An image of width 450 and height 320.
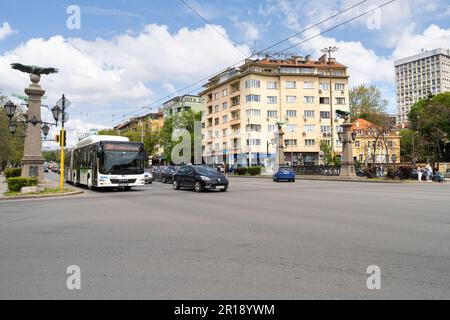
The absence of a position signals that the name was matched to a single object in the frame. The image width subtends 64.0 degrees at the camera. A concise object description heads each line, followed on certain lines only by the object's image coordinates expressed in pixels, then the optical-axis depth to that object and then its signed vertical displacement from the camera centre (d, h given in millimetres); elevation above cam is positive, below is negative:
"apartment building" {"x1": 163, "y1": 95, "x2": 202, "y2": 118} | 94581 +17737
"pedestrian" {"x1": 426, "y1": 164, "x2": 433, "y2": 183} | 33656 -846
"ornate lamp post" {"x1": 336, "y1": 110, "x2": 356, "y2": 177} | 36531 +1703
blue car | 33259 -784
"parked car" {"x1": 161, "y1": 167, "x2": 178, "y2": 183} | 30716 -528
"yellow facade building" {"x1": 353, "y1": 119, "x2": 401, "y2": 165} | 75125 +4424
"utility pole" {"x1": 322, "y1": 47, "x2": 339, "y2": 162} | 56341 +18372
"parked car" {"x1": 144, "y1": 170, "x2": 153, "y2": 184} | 30641 -829
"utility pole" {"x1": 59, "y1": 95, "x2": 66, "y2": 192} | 20594 +2053
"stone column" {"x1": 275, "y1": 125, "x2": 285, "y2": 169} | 45716 +2177
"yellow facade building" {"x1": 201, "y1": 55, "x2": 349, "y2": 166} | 67375 +11645
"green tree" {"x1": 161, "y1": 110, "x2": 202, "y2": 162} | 69188 +8042
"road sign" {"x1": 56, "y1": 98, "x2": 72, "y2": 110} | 21184 +3919
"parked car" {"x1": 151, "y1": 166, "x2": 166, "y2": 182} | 33812 -456
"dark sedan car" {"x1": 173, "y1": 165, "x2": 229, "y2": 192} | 19969 -640
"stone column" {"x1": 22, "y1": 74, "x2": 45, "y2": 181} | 23766 +1989
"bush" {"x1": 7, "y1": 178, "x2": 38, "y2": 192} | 19000 -693
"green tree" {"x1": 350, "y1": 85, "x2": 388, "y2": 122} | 76250 +14166
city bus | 20969 +396
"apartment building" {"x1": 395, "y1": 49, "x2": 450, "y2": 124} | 94688 +25853
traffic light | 20867 +1655
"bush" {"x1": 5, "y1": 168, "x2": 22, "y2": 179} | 24548 -133
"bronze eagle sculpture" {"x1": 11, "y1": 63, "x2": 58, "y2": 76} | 24312 +6978
